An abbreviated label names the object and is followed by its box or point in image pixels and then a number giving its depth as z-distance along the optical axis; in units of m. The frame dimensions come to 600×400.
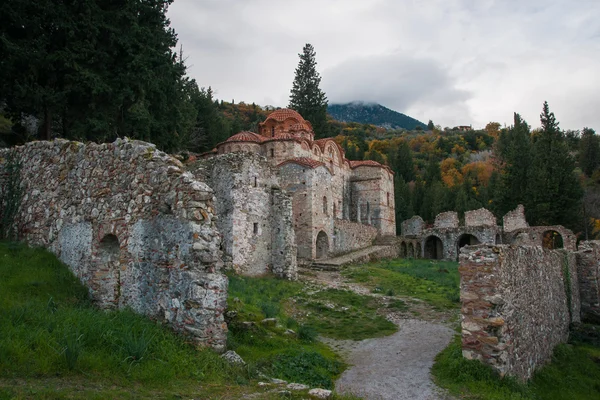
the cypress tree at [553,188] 34.97
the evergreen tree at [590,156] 60.75
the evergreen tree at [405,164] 71.38
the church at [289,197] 17.39
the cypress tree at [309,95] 52.34
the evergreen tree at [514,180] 40.06
